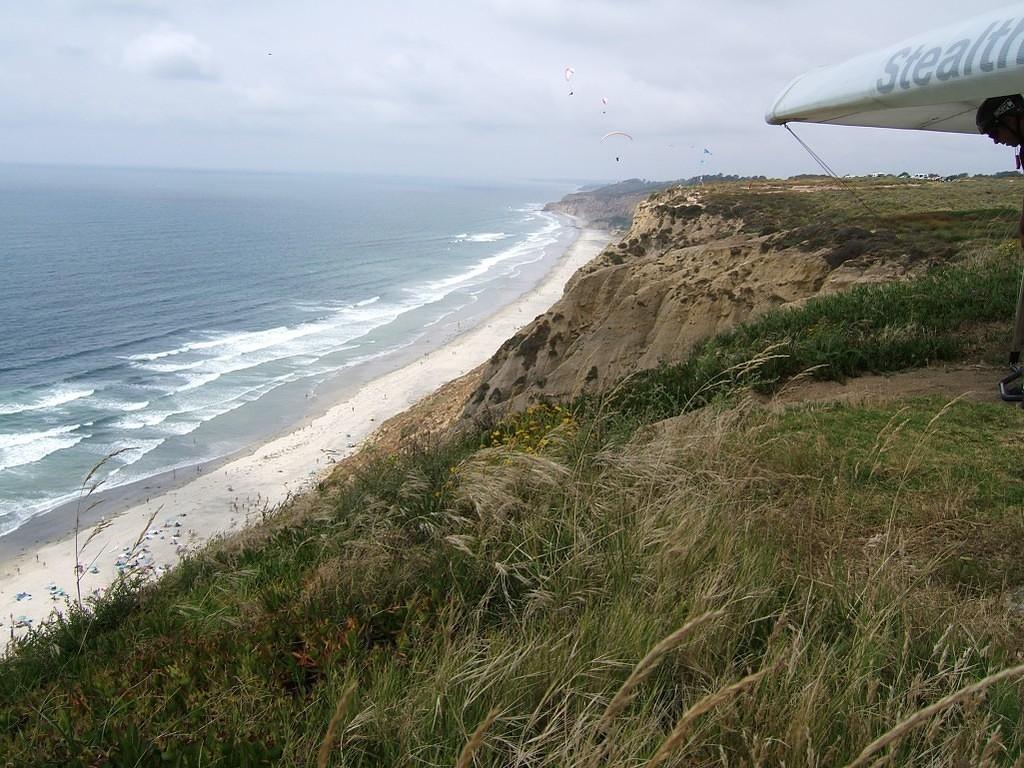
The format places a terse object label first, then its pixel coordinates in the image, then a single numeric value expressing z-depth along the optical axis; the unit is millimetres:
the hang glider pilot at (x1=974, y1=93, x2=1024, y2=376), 5035
